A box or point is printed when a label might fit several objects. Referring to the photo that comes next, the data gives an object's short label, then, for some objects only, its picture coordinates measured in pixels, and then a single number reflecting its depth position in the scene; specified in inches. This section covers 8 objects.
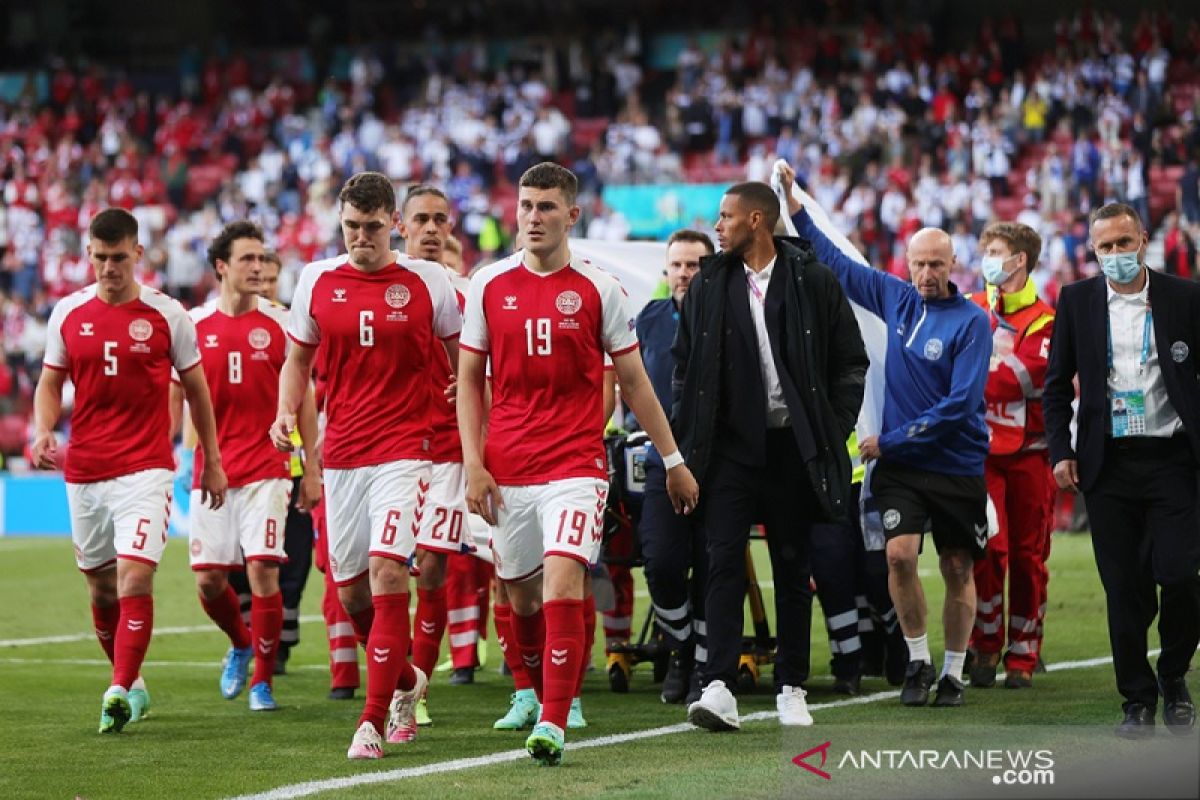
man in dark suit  609.9
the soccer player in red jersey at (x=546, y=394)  579.8
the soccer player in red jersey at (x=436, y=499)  675.4
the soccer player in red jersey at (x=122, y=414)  682.8
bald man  703.7
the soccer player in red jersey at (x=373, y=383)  616.7
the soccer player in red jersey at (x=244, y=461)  759.1
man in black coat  629.0
